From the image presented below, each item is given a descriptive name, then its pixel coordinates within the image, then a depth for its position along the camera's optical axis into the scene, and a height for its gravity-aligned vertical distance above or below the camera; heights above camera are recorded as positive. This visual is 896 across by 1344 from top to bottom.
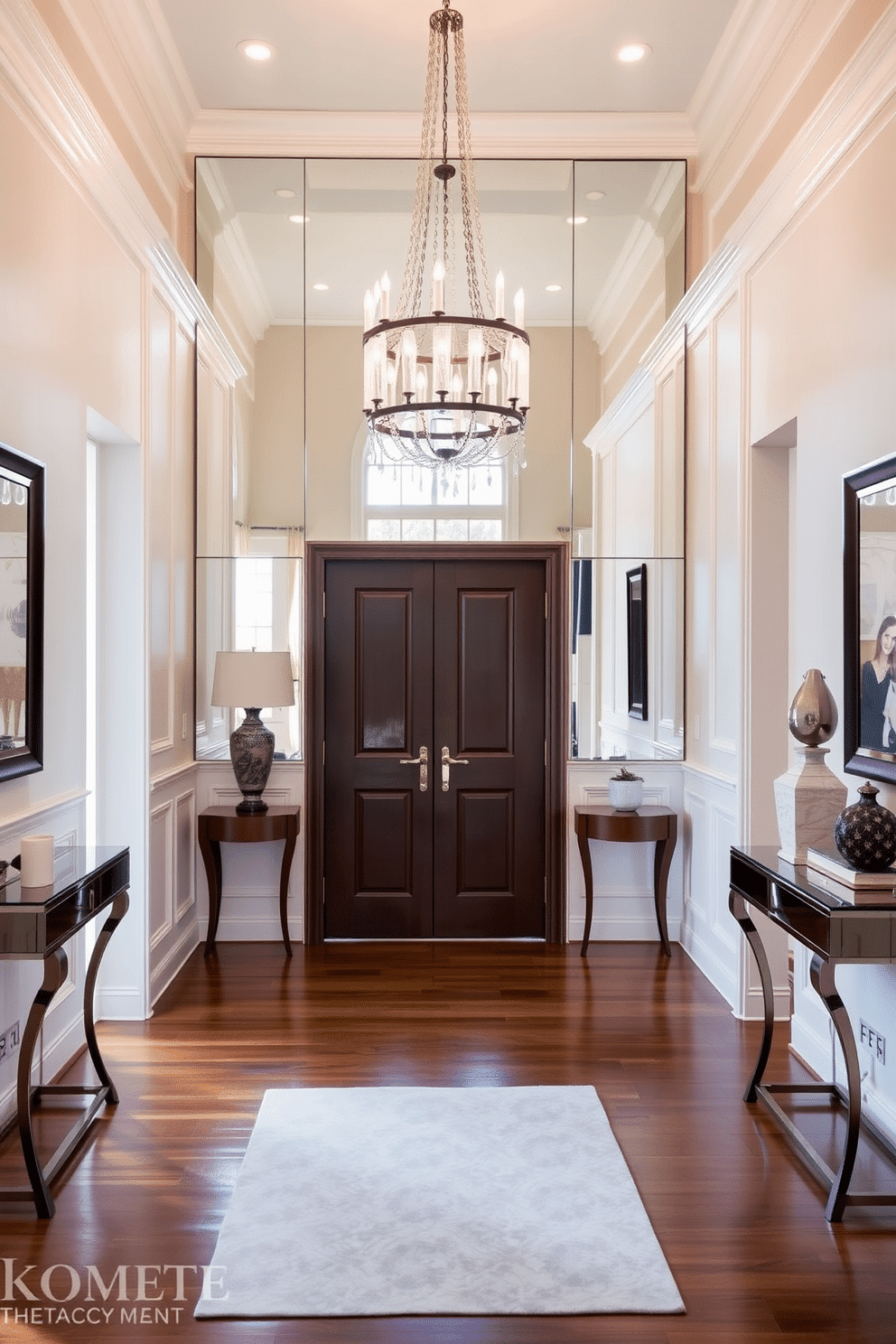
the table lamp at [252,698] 5.30 -0.20
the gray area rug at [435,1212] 2.52 -1.53
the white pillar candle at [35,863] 3.03 -0.59
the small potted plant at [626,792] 5.57 -0.71
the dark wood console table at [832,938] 2.87 -0.79
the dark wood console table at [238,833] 5.36 -0.89
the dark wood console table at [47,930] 2.85 -0.77
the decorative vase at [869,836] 2.96 -0.50
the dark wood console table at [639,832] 5.45 -0.90
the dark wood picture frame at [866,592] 3.19 +0.21
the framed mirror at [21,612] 3.22 +0.15
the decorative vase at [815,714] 3.41 -0.18
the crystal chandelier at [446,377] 3.47 +0.96
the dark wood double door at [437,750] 5.89 -0.51
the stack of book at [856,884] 2.93 -0.65
